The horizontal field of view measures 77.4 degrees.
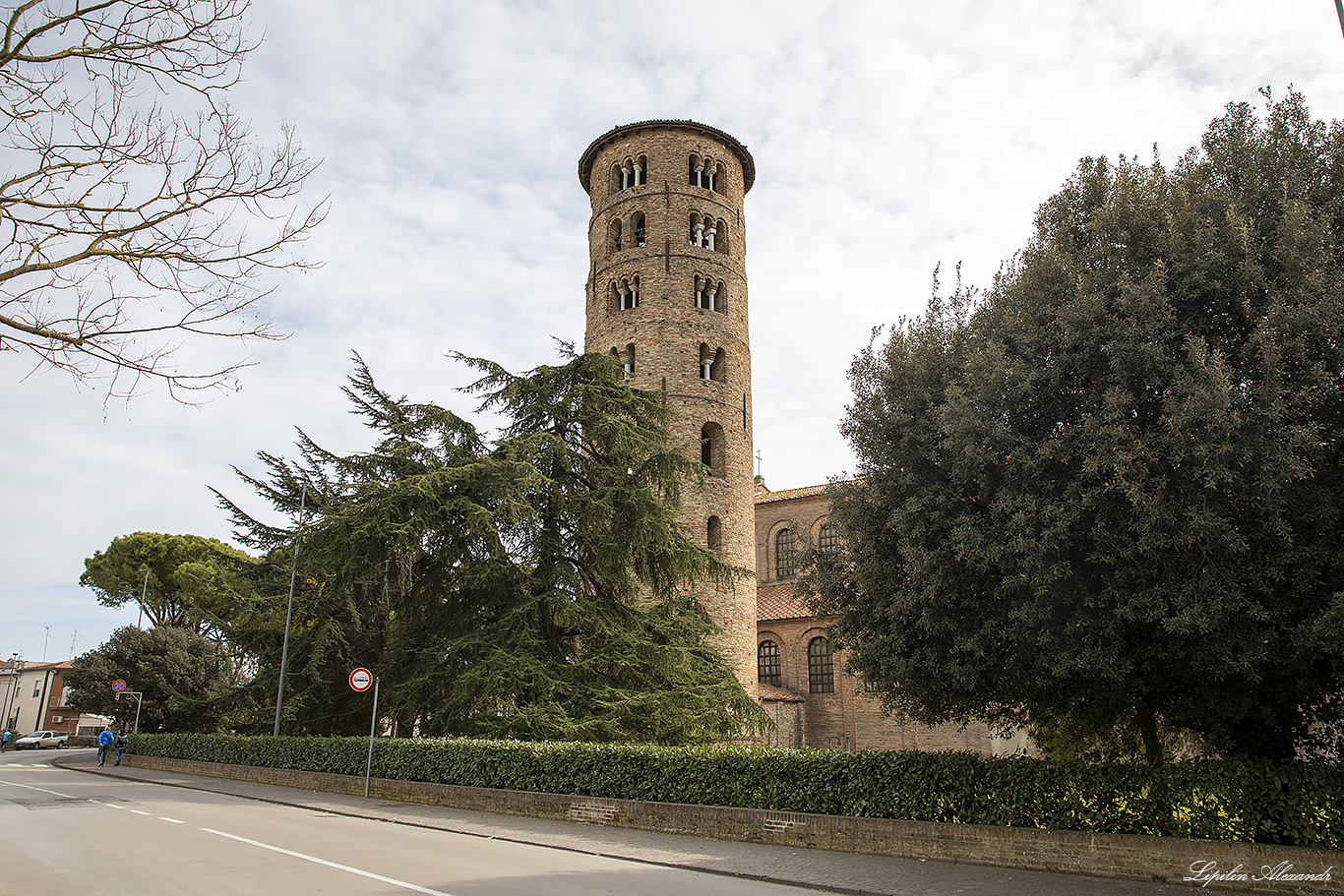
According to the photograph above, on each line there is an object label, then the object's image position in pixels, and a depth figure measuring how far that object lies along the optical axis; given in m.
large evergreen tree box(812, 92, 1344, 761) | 8.35
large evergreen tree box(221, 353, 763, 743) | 18.91
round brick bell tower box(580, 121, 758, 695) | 28.11
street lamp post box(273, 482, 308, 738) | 24.00
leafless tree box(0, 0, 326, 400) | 5.37
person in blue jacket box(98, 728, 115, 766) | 30.25
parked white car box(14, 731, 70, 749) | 51.81
